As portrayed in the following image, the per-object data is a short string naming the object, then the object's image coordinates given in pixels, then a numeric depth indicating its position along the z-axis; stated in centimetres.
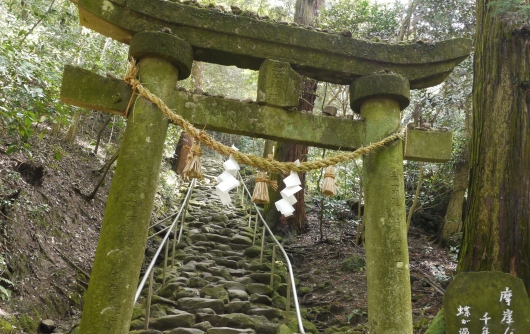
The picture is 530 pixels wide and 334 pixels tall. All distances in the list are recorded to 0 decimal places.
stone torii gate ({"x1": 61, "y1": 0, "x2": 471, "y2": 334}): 285
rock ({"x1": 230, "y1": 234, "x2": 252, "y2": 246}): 737
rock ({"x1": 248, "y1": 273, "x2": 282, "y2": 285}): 579
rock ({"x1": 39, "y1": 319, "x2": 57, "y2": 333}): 420
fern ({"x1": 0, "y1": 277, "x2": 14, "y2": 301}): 382
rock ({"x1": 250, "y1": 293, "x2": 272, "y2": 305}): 514
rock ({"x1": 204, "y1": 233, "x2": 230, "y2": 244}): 743
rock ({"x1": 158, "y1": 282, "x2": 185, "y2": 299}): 506
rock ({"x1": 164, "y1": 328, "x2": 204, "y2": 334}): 398
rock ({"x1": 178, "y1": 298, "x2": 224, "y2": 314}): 468
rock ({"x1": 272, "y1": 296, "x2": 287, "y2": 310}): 519
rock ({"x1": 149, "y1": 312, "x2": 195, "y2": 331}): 422
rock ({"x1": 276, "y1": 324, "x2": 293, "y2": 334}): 406
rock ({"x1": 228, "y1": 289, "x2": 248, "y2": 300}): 511
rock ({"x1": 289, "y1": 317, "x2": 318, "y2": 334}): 459
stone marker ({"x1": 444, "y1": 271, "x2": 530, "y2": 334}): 281
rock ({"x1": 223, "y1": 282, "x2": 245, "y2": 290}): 540
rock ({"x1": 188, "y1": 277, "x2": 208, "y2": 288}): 539
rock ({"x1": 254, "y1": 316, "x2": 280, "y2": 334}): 432
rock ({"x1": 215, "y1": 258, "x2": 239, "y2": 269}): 631
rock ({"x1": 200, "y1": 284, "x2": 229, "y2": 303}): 500
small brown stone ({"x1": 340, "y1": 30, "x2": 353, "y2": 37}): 348
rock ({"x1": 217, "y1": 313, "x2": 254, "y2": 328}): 432
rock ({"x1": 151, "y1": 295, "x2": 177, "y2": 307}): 481
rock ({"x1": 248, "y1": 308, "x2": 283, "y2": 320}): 477
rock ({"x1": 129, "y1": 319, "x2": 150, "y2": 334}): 416
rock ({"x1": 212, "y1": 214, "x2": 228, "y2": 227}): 865
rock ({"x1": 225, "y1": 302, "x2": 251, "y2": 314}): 474
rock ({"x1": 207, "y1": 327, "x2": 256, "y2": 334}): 403
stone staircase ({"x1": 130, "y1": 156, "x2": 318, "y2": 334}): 428
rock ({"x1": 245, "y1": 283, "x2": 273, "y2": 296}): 541
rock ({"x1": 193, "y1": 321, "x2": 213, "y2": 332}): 416
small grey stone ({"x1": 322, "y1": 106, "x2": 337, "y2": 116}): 347
